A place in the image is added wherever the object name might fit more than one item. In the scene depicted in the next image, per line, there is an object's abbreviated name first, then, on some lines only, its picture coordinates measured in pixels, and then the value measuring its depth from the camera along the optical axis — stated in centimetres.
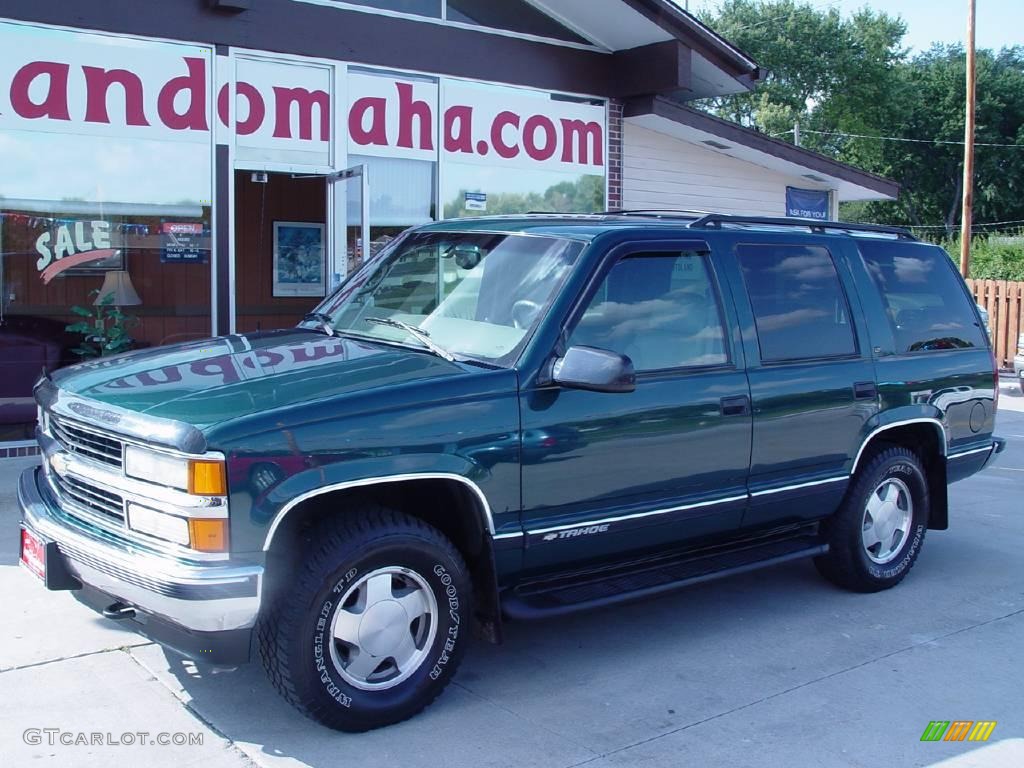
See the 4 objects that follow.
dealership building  905
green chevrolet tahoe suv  381
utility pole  2397
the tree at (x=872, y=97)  5612
